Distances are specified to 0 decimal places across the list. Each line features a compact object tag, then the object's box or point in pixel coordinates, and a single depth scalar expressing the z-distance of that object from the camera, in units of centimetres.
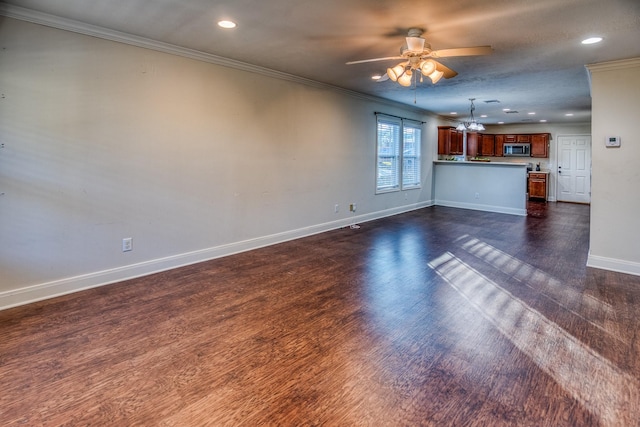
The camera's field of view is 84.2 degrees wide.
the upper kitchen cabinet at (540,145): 1064
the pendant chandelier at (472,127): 741
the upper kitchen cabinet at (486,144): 1166
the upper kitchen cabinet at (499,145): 1148
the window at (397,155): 739
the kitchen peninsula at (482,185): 801
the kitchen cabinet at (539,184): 1048
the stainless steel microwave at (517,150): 1095
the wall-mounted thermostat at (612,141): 402
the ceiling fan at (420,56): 307
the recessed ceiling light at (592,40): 339
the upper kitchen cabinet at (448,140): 944
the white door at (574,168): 1020
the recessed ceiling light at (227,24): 317
